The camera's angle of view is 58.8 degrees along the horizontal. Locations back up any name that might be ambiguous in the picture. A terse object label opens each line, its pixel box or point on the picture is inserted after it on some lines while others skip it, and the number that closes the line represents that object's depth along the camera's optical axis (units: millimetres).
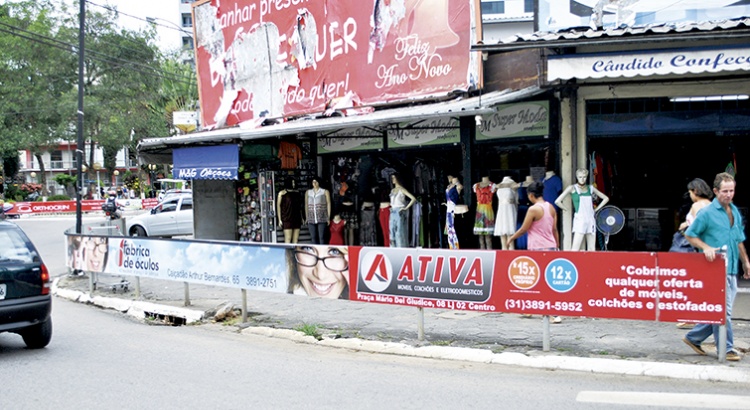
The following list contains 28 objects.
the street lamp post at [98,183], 62719
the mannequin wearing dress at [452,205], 12773
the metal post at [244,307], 9797
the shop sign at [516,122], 11719
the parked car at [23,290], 7441
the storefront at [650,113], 9008
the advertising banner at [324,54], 12594
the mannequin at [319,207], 14914
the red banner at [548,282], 6645
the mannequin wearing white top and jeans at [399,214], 13469
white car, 23625
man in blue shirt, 6465
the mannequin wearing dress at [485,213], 12219
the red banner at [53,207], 44125
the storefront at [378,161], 12039
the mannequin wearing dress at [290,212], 15750
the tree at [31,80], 49031
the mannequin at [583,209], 10508
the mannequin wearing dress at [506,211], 11555
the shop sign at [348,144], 14633
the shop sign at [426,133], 13117
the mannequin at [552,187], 11258
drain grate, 10469
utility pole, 15817
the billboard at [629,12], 10891
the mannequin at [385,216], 13953
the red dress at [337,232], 15023
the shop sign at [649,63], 8781
